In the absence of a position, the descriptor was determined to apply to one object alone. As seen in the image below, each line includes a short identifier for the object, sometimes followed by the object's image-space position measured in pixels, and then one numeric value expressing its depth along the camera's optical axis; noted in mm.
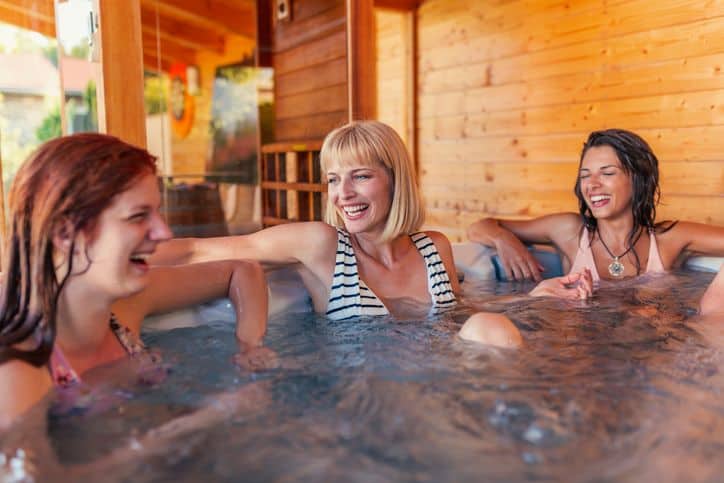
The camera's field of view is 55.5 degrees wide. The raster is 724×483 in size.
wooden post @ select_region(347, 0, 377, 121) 3855
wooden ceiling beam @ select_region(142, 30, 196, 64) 3857
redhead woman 1273
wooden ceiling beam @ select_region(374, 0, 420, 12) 5914
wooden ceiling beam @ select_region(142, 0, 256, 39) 4273
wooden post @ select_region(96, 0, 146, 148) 2781
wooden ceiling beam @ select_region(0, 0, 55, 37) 2611
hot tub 1186
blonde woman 2115
